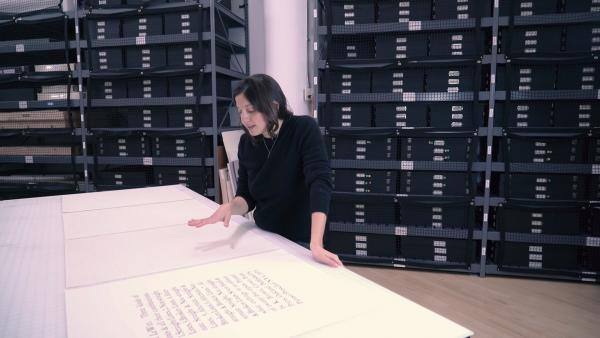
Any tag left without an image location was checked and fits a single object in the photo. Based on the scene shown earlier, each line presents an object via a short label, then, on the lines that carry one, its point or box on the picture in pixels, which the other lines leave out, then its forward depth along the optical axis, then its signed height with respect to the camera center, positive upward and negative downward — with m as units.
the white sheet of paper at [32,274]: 0.74 -0.35
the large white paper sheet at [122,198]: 1.71 -0.31
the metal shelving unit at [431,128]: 2.62 -0.02
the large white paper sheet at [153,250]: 0.98 -0.33
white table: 0.69 -0.34
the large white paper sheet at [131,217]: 1.35 -0.32
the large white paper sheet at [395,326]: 0.66 -0.34
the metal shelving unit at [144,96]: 3.07 +0.30
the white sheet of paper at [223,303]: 0.69 -0.34
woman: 1.34 -0.13
